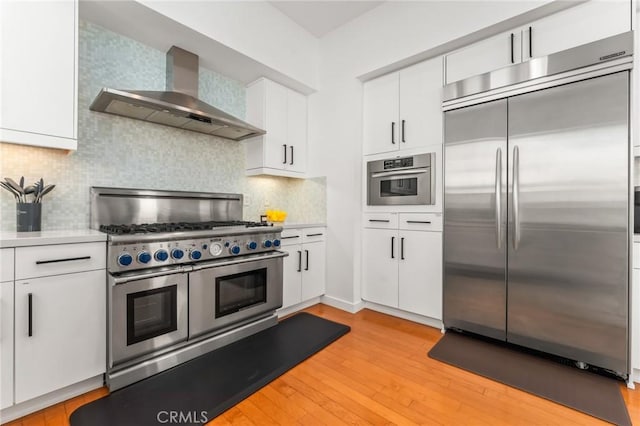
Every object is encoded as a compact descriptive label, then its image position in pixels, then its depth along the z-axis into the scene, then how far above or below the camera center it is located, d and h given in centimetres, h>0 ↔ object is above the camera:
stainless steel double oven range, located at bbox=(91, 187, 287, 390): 174 -50
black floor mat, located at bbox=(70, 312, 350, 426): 150 -109
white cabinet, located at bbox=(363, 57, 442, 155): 266 +105
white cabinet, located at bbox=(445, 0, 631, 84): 187 +132
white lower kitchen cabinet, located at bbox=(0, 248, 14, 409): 140 -58
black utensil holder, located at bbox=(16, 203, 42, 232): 182 -5
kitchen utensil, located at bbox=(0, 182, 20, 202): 180 +13
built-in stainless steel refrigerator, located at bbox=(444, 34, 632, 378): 182 +4
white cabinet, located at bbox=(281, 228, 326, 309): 296 -59
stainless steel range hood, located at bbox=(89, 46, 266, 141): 205 +81
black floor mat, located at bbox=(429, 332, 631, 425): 160 -109
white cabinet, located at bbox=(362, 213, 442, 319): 265 -51
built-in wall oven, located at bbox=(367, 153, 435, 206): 269 +32
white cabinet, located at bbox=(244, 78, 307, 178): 316 +97
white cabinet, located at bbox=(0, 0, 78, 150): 163 +84
